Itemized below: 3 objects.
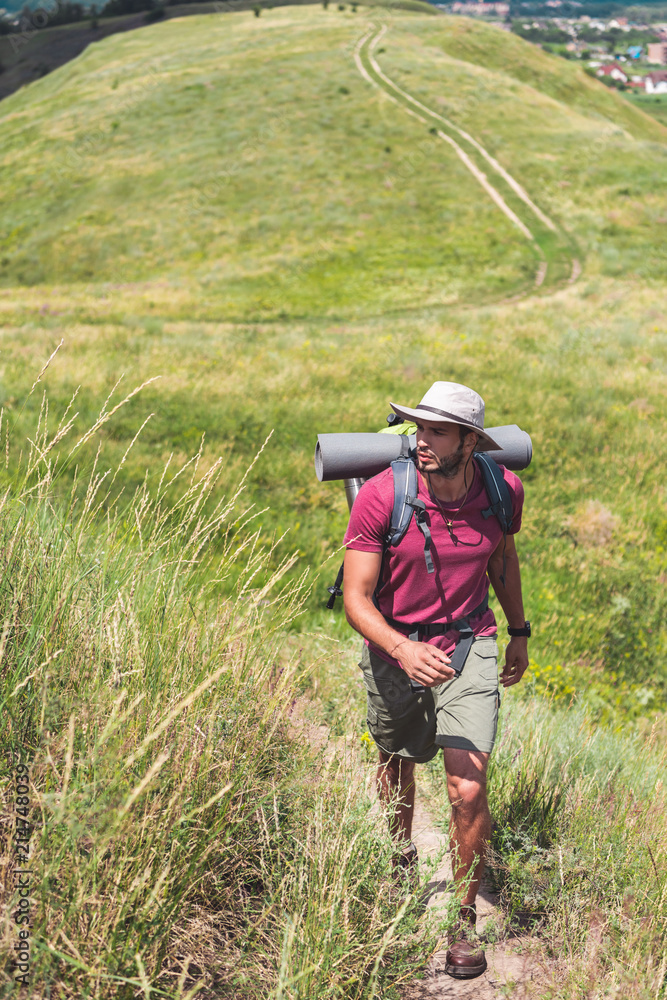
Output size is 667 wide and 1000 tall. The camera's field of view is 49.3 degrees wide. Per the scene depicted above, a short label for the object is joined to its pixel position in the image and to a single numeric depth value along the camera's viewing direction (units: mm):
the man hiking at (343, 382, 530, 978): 2885
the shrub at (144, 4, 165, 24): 87688
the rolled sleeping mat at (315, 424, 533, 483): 3262
